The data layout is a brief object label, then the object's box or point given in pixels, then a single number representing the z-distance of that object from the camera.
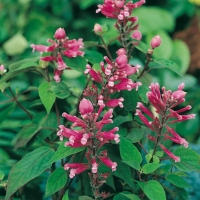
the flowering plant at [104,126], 1.15
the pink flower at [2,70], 1.28
